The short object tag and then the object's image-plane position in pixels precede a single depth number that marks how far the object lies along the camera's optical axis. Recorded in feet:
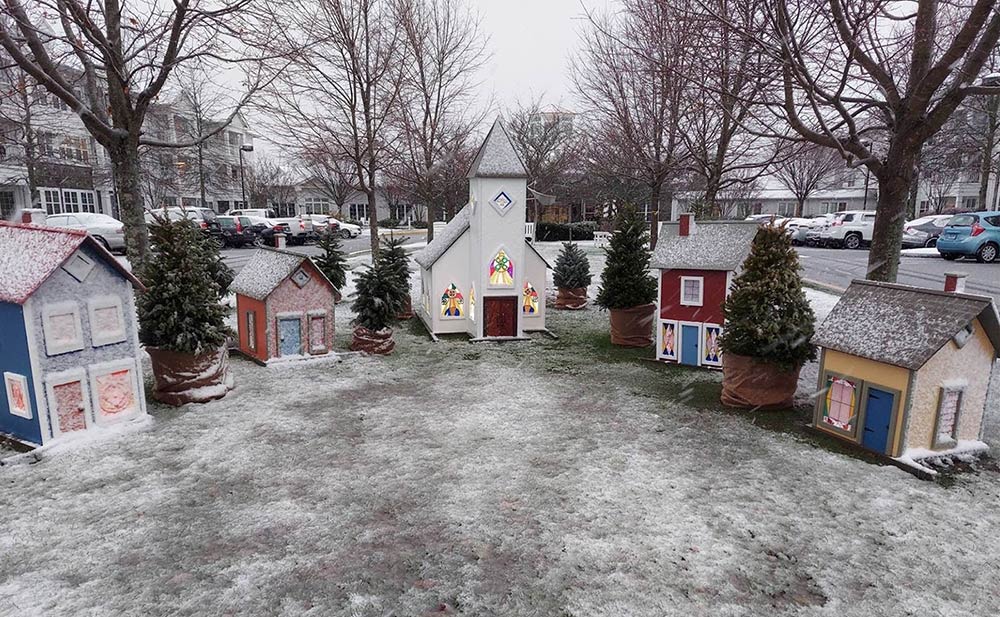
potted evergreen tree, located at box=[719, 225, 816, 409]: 24.59
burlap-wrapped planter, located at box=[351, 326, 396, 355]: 35.55
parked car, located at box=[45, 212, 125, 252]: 78.07
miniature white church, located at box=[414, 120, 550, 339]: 39.19
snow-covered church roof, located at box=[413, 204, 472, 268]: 41.65
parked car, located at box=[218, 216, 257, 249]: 100.89
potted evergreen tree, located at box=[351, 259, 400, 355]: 35.19
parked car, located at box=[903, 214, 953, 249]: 92.12
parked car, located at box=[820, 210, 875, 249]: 99.09
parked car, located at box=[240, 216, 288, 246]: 107.55
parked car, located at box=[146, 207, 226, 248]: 97.09
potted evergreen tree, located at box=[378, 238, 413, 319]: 37.14
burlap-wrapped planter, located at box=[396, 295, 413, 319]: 47.44
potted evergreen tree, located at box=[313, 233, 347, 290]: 44.93
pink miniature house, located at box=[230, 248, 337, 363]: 32.58
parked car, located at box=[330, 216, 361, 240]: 132.67
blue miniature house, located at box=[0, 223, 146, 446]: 20.68
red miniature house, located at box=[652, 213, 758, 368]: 32.32
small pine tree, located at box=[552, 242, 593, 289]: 51.49
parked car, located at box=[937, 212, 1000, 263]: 69.00
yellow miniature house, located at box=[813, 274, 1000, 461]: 19.81
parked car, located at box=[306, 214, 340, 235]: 117.87
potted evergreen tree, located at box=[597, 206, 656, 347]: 37.01
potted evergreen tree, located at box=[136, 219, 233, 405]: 25.64
